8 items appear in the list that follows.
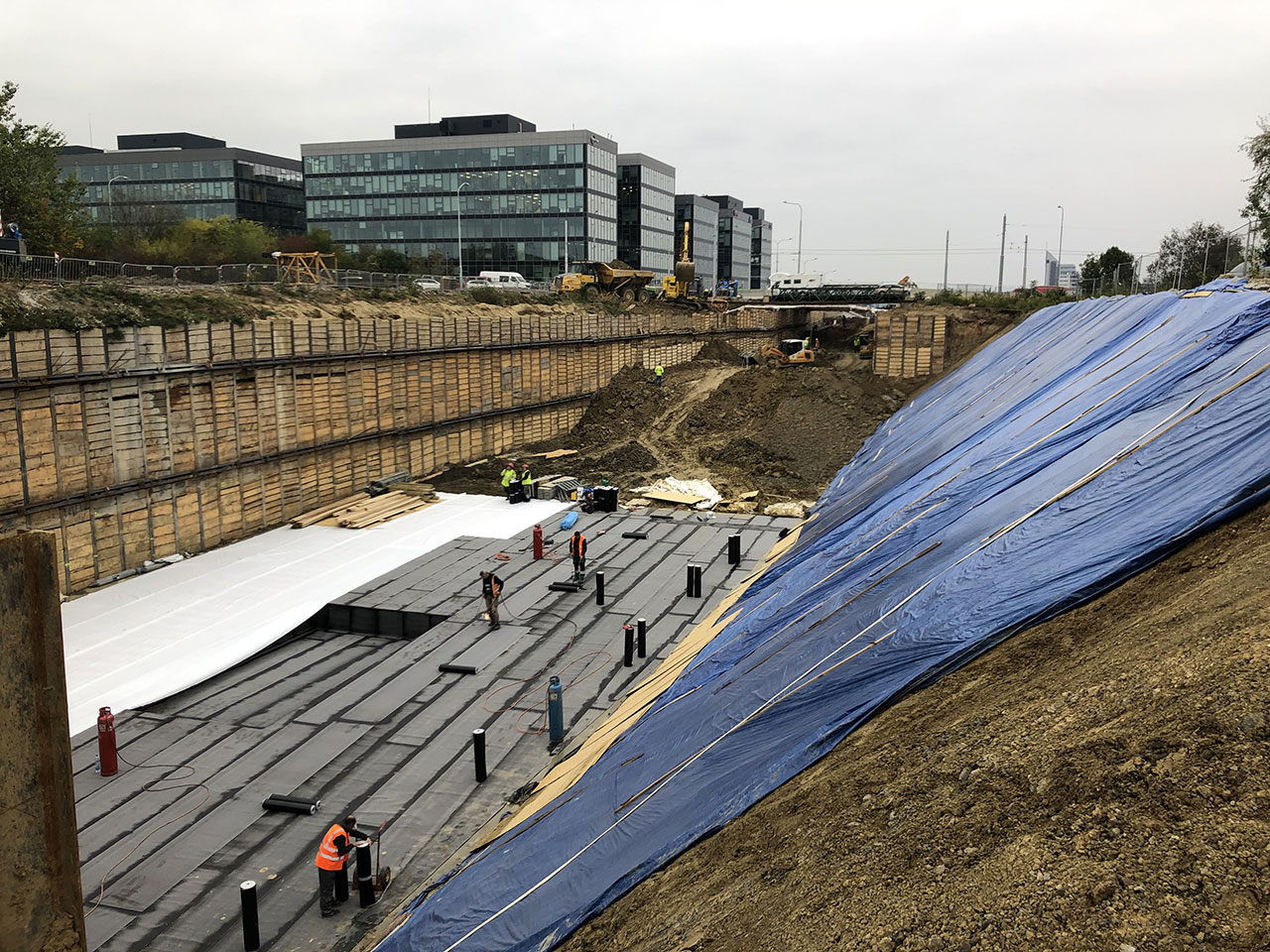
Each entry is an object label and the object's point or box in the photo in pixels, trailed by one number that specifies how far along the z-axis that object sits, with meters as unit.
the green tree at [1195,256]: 31.69
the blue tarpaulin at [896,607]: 6.00
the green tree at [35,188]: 31.69
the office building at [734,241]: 141.25
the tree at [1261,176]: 28.27
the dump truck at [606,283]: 47.34
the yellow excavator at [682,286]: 51.38
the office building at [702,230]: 119.62
